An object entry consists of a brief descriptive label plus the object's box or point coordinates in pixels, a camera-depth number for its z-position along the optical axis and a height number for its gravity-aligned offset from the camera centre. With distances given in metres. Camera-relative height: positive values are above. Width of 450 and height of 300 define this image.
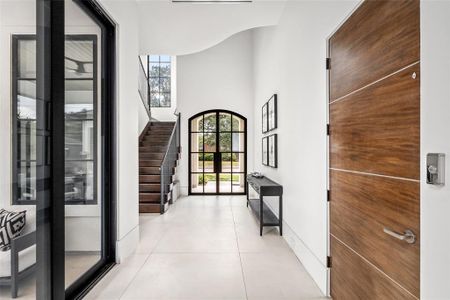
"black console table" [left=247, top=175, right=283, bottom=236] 3.99 -0.73
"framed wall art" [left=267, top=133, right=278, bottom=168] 4.50 -0.02
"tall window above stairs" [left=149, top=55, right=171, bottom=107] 9.18 +2.48
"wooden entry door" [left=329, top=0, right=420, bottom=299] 1.29 -0.02
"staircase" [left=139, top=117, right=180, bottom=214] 5.41 -0.42
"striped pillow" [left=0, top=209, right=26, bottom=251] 1.57 -0.49
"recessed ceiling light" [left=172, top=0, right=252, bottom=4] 3.35 +1.93
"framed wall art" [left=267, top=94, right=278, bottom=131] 4.50 +0.66
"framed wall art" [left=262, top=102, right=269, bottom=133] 5.39 +0.66
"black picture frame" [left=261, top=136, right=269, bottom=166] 5.29 -0.04
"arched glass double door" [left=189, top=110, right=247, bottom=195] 7.68 -0.15
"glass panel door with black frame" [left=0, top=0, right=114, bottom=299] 1.61 +0.02
